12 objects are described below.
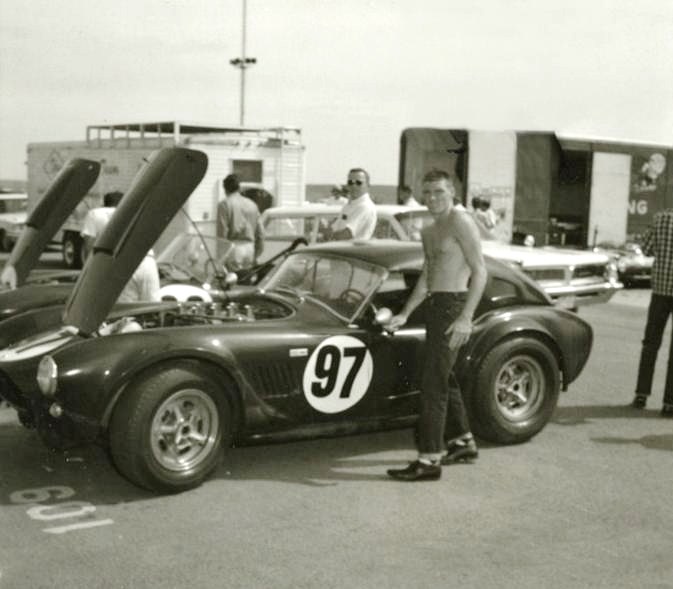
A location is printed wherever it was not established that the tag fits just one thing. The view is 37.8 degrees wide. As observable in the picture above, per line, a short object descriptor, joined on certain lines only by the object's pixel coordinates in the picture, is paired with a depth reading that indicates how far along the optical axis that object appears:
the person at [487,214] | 16.45
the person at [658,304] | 7.68
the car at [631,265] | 18.88
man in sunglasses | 8.97
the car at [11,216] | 26.05
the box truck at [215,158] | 18.62
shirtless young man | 5.57
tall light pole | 46.75
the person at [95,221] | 8.64
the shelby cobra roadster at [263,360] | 5.12
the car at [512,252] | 11.65
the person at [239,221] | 10.31
